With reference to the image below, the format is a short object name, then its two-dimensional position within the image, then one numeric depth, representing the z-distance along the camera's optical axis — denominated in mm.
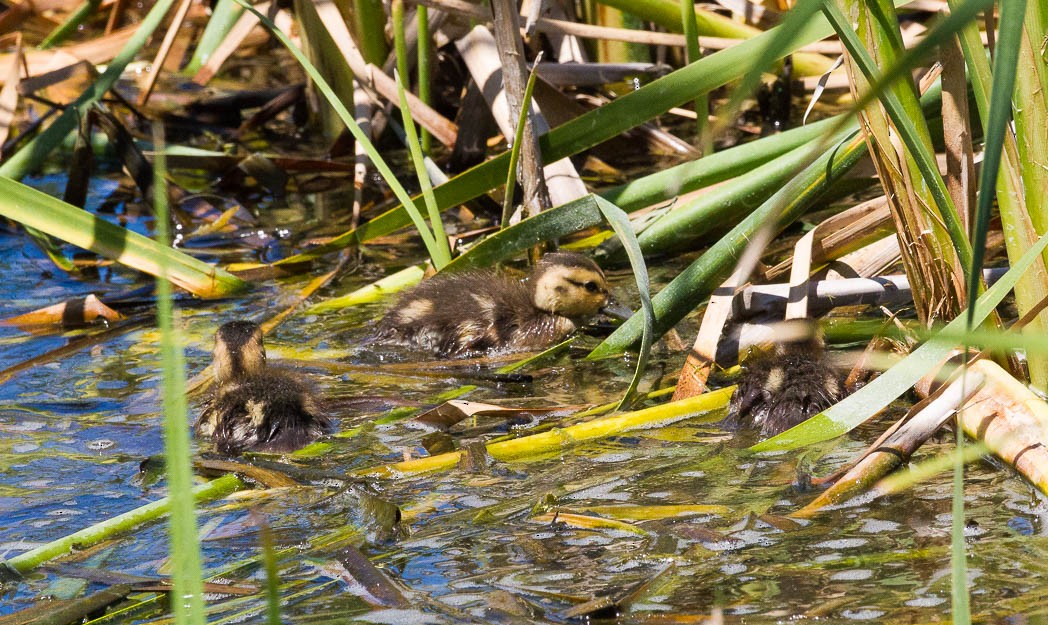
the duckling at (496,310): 8187
